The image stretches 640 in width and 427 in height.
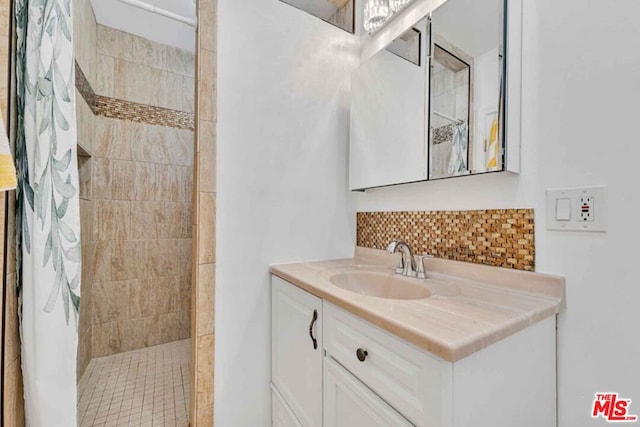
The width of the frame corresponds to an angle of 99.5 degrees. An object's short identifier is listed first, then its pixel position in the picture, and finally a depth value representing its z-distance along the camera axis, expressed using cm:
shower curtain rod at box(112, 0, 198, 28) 160
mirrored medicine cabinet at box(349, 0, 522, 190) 92
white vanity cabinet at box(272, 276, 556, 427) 55
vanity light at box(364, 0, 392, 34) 141
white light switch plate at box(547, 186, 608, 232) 74
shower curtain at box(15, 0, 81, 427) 88
